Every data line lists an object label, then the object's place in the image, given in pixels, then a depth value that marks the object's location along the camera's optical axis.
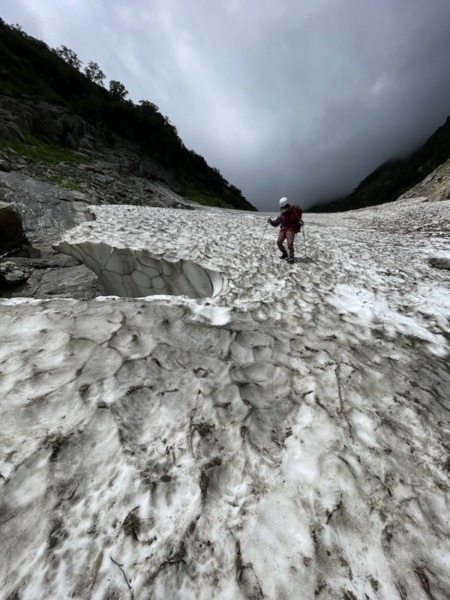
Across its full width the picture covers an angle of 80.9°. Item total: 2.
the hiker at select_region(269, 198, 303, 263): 7.12
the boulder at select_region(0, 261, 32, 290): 5.77
